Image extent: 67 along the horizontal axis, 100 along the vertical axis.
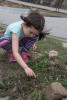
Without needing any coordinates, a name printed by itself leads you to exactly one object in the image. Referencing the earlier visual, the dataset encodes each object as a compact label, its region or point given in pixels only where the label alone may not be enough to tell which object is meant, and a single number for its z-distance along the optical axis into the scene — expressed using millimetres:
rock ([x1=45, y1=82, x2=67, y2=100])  1688
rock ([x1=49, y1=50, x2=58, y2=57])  2698
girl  2162
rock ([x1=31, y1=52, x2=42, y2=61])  2683
